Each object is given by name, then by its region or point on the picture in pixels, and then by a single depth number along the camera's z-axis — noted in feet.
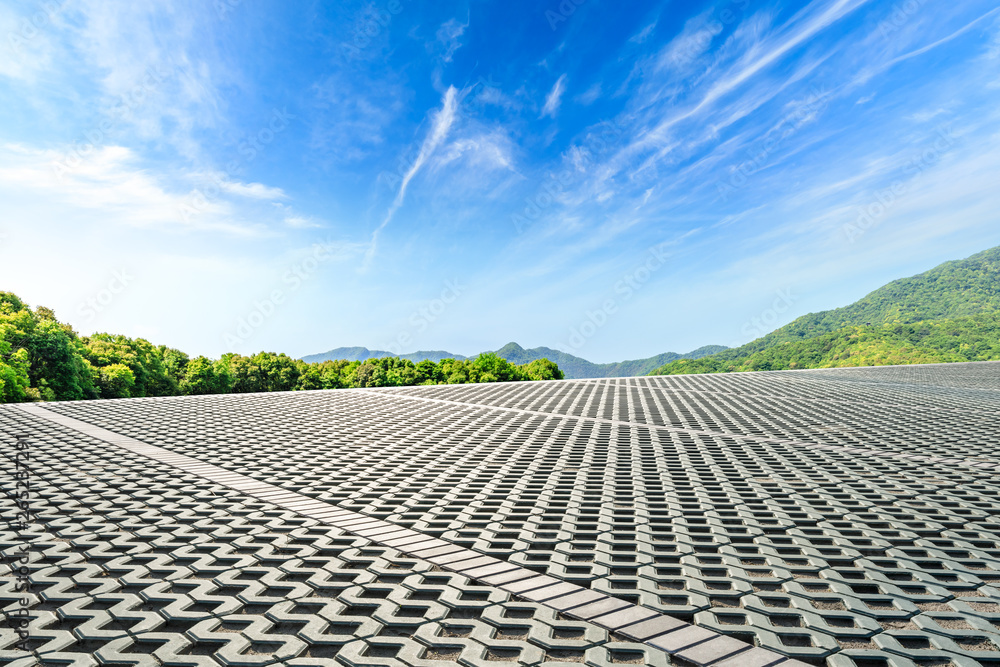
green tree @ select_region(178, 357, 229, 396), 104.83
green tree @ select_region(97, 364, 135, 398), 86.94
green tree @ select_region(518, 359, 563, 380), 149.07
